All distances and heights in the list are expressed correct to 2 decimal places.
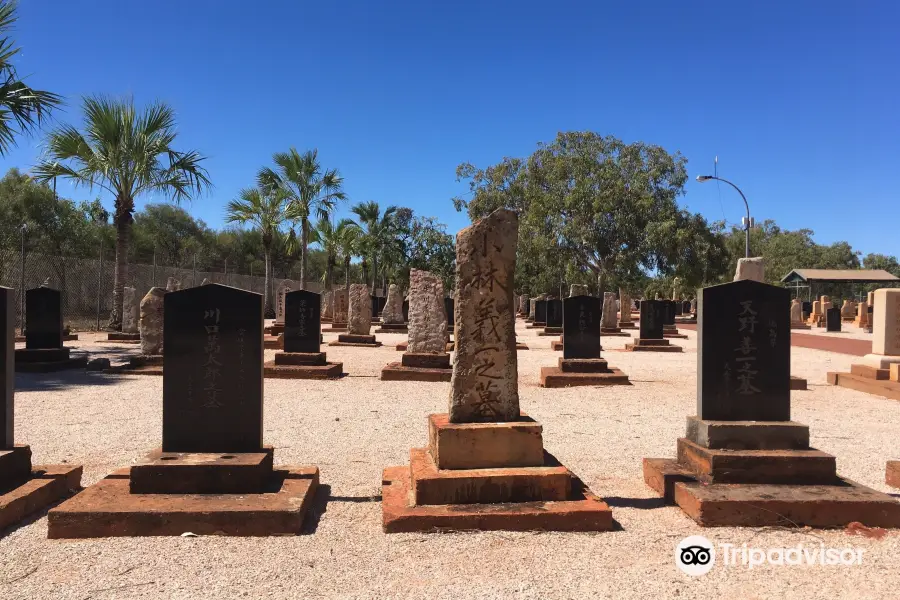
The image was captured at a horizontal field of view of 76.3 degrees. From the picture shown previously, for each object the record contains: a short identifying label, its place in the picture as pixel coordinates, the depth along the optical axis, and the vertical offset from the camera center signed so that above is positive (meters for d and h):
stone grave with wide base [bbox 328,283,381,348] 17.08 -0.59
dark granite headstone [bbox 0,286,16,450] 3.97 -0.47
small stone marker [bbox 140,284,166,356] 11.34 -0.48
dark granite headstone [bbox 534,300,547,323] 27.73 -0.25
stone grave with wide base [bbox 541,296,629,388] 10.48 -0.91
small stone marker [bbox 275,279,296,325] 27.34 -0.09
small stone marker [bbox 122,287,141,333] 17.61 -0.44
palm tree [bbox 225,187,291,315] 25.28 +3.99
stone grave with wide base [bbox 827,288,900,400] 10.01 -0.72
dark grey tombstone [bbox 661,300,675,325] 25.62 -0.22
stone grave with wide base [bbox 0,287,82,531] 3.79 -1.21
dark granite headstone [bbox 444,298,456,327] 20.67 -0.21
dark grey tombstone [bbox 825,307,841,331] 28.33 -0.39
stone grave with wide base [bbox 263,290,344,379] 11.16 -0.71
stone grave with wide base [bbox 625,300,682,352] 17.53 -0.71
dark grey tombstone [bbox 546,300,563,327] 23.30 -0.32
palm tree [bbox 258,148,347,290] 25.67 +5.45
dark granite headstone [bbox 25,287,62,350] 11.27 -0.37
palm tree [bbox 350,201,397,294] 35.69 +4.77
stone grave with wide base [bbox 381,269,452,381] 11.13 -0.50
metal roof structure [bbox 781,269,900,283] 41.41 +2.67
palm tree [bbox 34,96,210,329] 16.41 +4.15
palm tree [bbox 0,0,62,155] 10.78 +3.83
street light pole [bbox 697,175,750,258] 19.27 +4.21
